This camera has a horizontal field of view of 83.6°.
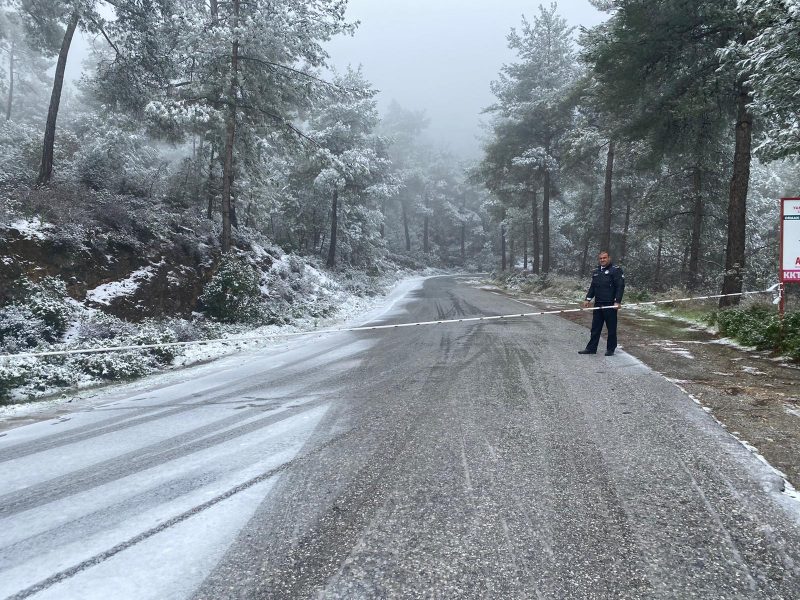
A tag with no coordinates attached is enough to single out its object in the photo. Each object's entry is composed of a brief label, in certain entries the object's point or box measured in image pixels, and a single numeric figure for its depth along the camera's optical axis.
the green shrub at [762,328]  7.30
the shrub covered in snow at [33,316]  7.34
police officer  7.79
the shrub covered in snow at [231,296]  12.04
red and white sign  7.61
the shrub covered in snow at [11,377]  5.91
